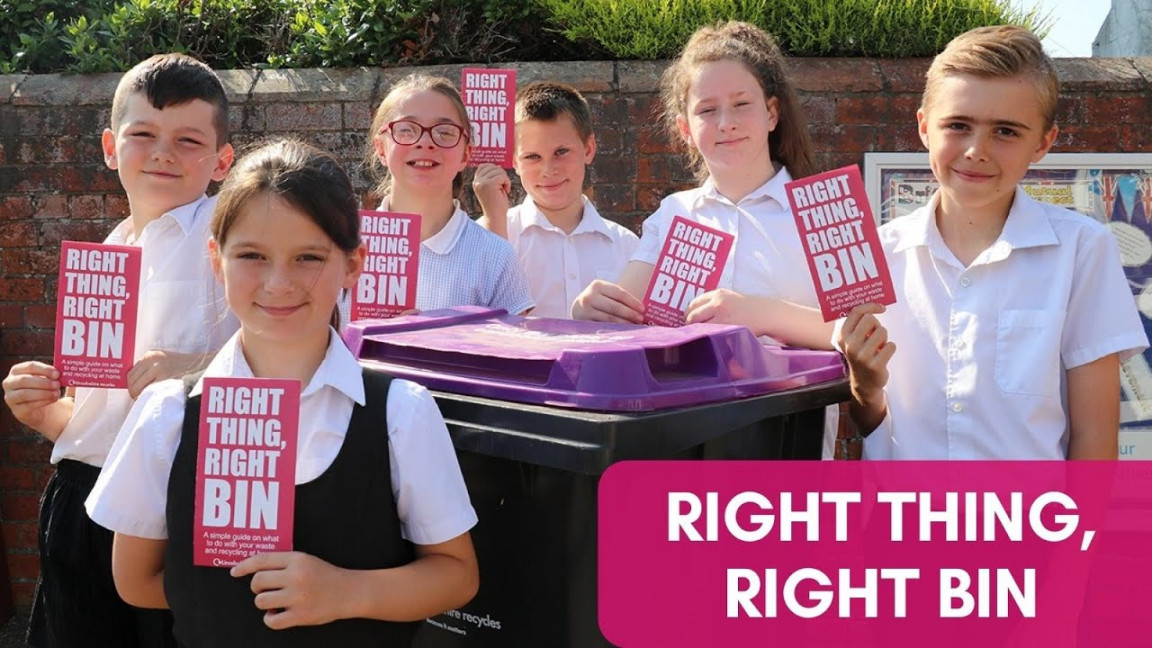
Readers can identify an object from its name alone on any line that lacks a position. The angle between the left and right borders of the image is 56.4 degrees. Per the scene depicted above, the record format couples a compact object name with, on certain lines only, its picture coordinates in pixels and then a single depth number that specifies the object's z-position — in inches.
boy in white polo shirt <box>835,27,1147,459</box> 81.3
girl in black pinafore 64.0
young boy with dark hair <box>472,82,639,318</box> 135.3
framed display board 167.2
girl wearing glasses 114.3
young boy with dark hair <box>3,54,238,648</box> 92.5
